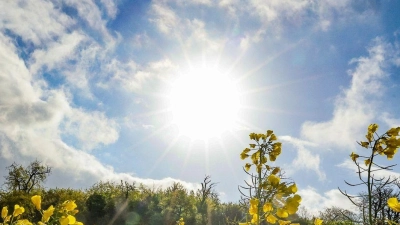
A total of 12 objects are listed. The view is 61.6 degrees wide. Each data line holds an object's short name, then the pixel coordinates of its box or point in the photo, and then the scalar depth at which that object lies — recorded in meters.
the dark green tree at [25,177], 30.23
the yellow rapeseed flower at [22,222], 2.00
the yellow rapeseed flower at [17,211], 2.30
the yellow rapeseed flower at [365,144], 2.61
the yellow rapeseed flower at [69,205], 2.30
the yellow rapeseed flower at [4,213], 2.24
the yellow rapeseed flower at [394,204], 1.61
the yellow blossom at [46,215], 2.14
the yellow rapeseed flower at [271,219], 2.29
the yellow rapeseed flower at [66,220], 2.04
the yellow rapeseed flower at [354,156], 2.73
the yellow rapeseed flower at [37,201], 2.40
